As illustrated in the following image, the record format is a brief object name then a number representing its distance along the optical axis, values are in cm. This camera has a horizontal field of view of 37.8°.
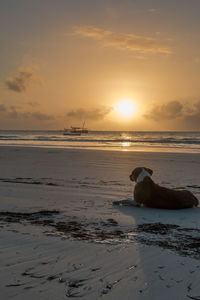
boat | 9029
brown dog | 576
